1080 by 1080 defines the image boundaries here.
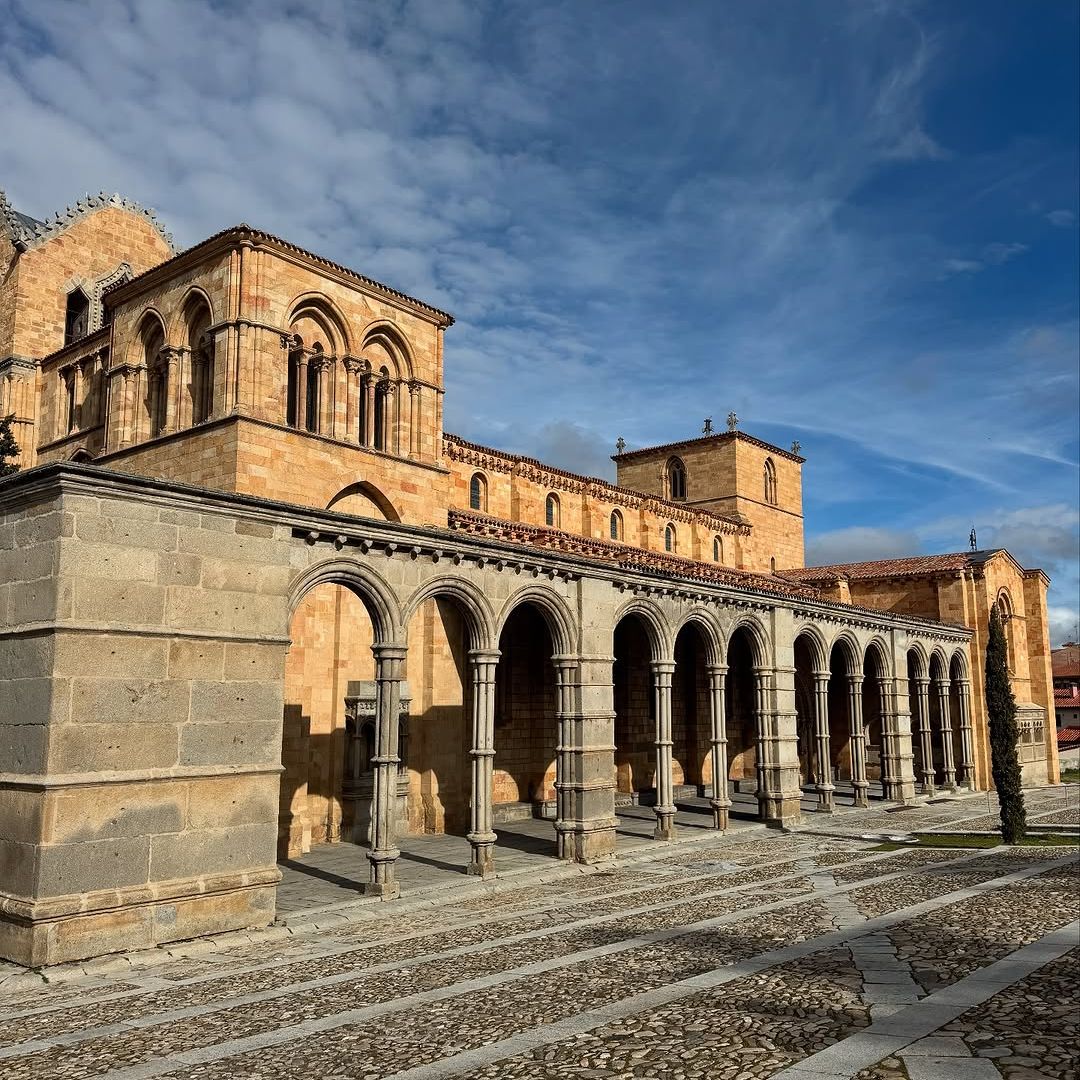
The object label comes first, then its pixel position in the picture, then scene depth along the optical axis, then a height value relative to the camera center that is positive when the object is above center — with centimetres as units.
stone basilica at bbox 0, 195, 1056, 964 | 1247 +139
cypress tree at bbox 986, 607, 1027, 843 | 2195 -117
